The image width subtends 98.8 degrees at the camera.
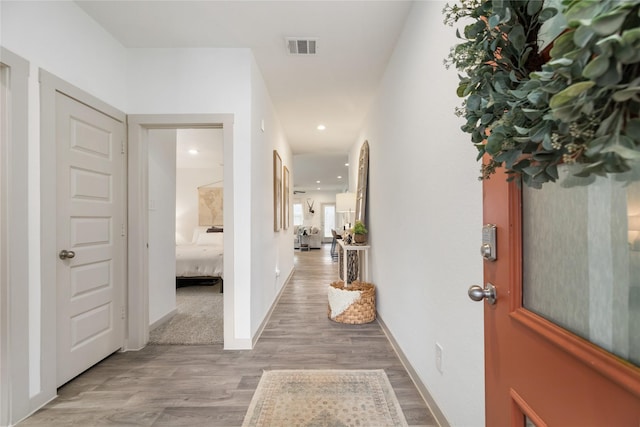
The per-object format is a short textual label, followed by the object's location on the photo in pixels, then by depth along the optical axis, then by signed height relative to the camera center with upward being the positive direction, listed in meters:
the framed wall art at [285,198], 4.53 +0.29
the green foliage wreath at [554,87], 0.33 +0.19
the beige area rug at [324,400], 1.52 -1.13
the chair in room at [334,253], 7.89 -1.14
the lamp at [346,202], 4.26 +0.20
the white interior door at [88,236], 1.85 -0.16
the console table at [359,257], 3.26 -0.57
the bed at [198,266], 4.42 -0.82
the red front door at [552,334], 0.47 -0.26
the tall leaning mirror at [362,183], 3.71 +0.45
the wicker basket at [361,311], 2.89 -1.02
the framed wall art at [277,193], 3.72 +0.32
